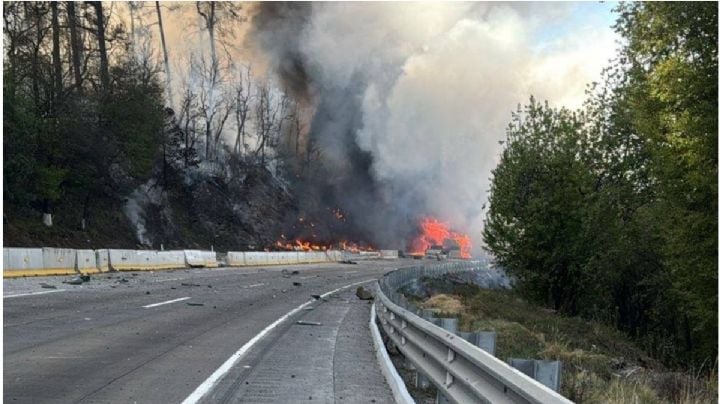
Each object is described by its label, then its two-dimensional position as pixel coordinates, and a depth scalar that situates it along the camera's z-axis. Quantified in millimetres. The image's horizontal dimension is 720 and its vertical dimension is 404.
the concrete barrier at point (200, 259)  34125
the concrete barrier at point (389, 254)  71469
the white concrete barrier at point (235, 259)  38188
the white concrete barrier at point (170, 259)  30562
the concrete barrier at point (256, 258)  40531
